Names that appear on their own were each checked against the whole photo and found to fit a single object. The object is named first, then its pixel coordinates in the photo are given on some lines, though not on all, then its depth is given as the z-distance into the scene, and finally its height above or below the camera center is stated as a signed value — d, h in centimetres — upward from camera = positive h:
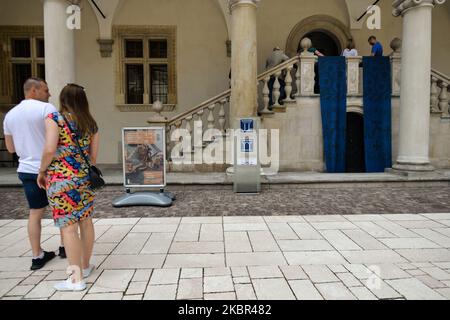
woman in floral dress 286 -18
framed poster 627 -14
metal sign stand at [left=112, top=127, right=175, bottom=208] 617 -91
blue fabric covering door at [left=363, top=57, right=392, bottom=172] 913 +93
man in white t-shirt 330 +10
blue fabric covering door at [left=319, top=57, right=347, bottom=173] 905 +107
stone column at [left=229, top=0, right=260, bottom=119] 775 +209
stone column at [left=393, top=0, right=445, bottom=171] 796 +152
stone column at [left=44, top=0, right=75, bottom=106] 755 +236
